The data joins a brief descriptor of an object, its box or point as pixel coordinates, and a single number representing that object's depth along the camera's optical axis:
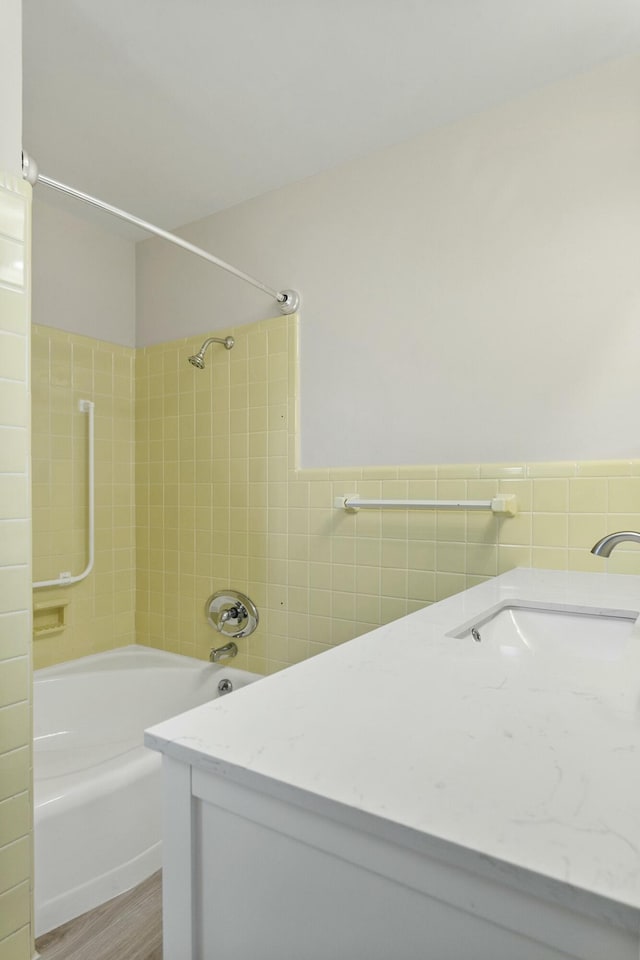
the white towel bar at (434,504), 1.58
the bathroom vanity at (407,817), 0.37
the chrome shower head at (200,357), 2.14
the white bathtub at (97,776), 1.39
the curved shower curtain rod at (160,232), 1.27
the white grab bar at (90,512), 2.29
